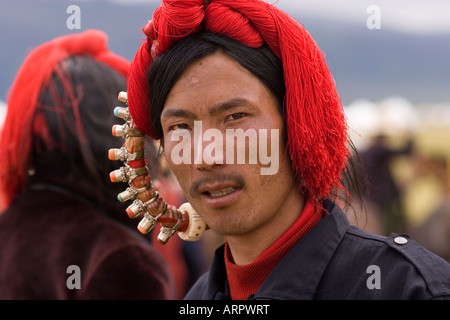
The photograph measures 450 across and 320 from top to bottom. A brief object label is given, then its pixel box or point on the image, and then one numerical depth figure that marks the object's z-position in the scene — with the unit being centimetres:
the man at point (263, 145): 101
